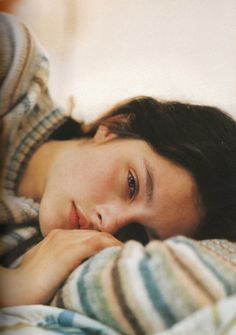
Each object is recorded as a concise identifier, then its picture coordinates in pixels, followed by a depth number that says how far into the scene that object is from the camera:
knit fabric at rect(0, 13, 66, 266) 0.83
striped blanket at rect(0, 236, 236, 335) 0.65
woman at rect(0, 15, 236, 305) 0.75
